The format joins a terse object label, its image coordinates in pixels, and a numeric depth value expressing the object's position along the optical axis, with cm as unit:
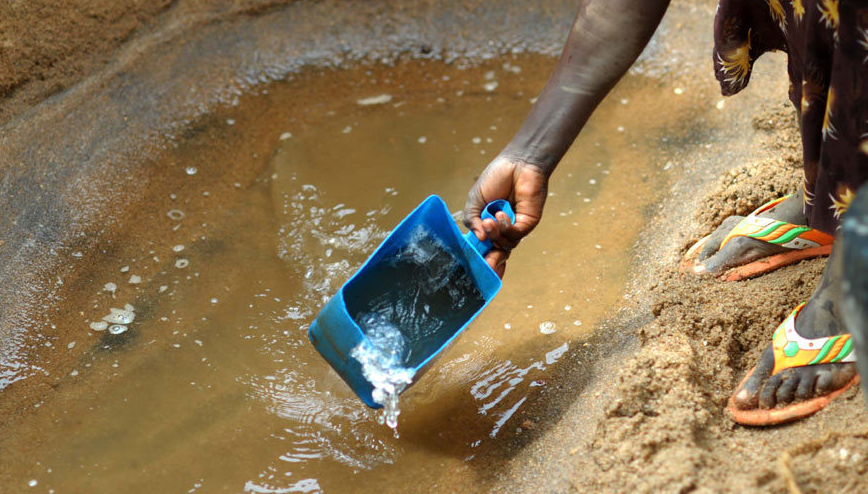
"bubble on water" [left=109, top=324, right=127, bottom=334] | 208
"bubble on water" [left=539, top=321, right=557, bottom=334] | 203
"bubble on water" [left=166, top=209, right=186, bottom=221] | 243
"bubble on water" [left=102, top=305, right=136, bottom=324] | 211
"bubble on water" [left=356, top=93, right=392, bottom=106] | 296
